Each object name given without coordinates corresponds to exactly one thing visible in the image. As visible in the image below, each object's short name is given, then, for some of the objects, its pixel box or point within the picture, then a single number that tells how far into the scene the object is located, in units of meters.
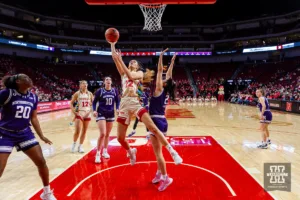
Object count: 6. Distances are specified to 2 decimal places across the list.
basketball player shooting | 3.90
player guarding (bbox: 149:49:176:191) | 3.96
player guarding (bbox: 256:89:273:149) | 6.93
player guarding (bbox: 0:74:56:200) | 3.07
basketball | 4.61
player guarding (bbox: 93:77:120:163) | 5.82
